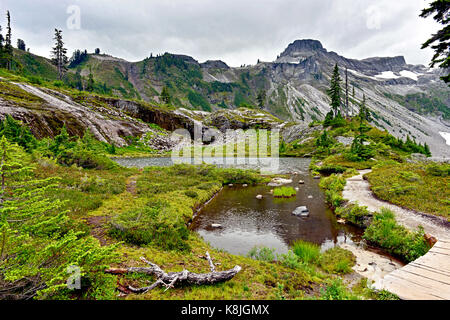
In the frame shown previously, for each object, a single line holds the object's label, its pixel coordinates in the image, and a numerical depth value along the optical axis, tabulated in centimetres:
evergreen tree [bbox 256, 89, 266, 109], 14325
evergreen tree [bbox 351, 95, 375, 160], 4075
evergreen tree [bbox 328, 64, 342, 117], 8069
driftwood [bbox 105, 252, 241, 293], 677
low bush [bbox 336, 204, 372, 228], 1588
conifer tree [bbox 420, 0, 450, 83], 1691
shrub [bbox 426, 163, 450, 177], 2082
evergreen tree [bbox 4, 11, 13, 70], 8485
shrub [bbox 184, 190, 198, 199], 2289
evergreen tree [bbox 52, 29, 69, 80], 9288
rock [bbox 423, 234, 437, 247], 1024
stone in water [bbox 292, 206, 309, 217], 1878
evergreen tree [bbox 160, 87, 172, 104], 13738
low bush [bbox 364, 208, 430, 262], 1084
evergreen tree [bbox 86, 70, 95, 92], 11712
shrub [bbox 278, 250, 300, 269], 966
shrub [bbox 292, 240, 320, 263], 1113
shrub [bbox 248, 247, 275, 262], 1062
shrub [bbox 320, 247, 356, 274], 1024
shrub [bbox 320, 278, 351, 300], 648
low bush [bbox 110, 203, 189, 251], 1082
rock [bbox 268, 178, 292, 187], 3120
